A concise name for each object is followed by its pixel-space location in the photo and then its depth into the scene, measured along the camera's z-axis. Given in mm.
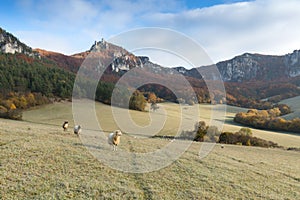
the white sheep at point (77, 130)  23964
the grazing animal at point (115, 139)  18198
